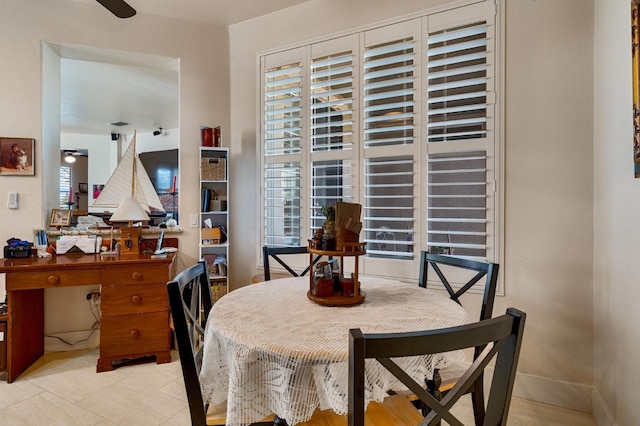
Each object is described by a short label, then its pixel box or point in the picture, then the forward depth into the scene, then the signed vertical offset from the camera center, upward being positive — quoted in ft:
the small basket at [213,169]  10.07 +1.31
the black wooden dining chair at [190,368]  3.92 -1.77
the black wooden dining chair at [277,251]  7.64 -0.86
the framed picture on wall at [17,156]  9.00 +1.48
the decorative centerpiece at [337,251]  4.83 -0.54
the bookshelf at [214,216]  10.07 -0.10
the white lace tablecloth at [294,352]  3.41 -1.42
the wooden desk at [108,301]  7.84 -2.18
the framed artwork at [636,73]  4.68 +1.95
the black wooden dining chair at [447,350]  2.39 -1.04
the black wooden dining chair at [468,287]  4.62 -1.36
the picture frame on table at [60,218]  9.50 -0.15
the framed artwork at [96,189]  25.76 +1.77
